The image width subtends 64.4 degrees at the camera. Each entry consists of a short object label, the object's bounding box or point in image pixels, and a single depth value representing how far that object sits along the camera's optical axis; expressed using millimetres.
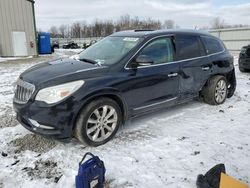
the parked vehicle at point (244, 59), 7290
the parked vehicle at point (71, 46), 28794
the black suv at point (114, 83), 2674
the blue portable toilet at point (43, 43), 18228
